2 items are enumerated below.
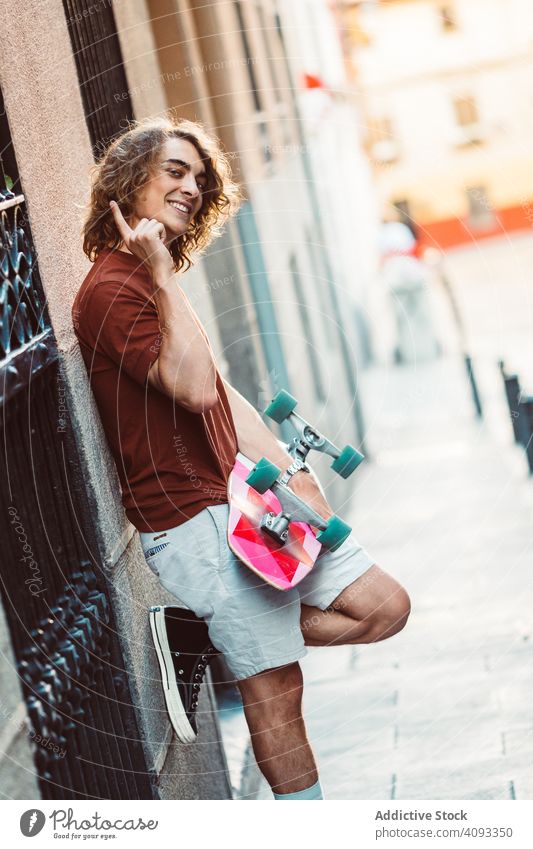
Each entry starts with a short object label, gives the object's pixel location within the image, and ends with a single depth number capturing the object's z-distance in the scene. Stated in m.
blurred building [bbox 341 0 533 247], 33.69
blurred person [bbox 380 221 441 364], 17.39
